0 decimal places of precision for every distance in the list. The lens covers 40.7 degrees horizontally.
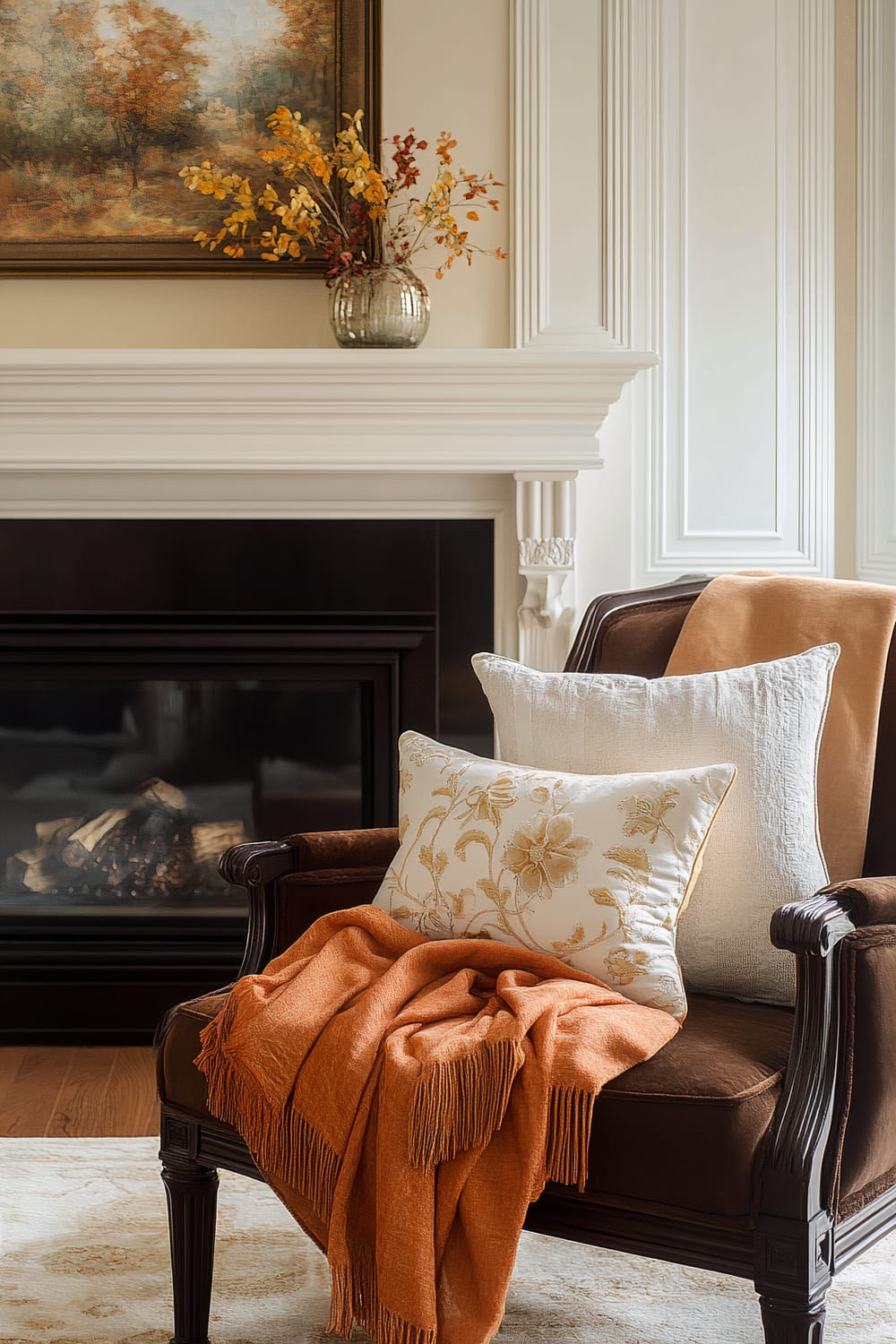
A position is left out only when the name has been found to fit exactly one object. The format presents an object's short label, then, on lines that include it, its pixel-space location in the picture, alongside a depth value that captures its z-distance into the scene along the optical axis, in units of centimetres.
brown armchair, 119
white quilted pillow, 152
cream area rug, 163
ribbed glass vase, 256
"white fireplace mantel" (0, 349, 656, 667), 253
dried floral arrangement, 253
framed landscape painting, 276
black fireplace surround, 277
